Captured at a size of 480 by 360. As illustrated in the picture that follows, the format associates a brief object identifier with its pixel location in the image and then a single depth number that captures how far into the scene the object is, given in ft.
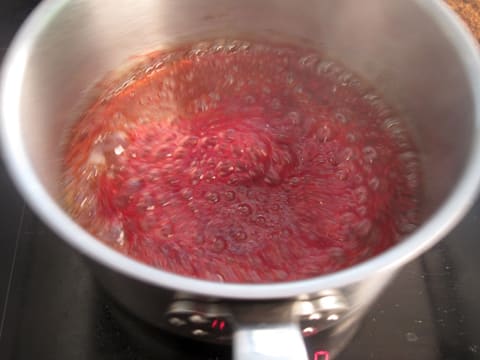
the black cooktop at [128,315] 0.83
